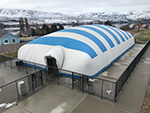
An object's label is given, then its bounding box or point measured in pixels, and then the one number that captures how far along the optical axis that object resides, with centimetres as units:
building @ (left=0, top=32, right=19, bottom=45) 4157
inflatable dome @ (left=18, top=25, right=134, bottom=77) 1175
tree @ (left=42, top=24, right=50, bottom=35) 6551
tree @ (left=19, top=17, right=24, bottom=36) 9334
